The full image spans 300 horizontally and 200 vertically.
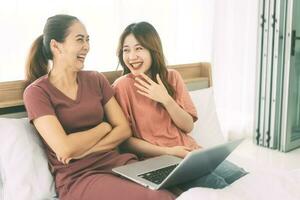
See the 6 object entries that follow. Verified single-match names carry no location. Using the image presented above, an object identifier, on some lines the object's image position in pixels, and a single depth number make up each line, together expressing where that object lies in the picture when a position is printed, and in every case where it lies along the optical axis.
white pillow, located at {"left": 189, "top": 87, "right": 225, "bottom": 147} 2.12
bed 1.22
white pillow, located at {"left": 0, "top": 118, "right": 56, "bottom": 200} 1.48
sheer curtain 3.50
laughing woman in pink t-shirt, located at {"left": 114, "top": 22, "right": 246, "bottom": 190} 1.75
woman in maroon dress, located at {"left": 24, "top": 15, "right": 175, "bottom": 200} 1.44
